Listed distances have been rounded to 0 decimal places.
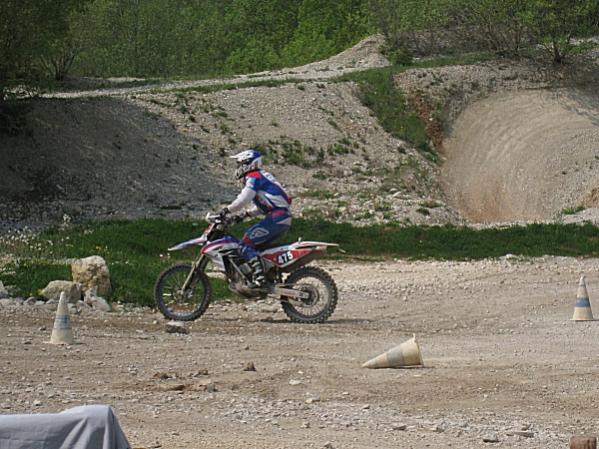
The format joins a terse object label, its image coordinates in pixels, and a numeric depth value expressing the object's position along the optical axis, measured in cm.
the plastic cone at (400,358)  1312
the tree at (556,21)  4403
